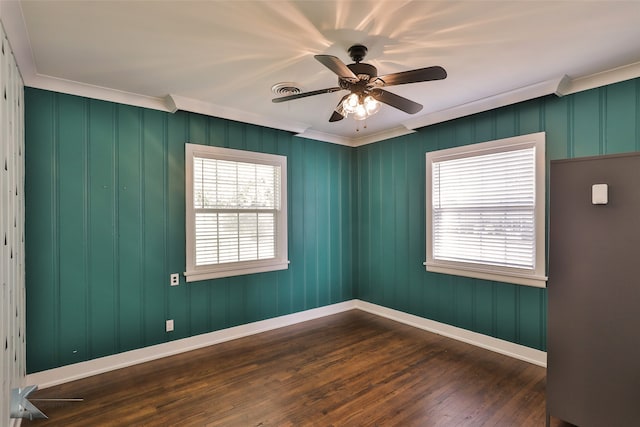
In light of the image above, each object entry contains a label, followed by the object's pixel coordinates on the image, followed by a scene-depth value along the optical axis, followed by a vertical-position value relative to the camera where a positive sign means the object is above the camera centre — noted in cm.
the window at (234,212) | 357 +2
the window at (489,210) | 317 +1
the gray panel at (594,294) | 188 -51
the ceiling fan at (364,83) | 201 +86
